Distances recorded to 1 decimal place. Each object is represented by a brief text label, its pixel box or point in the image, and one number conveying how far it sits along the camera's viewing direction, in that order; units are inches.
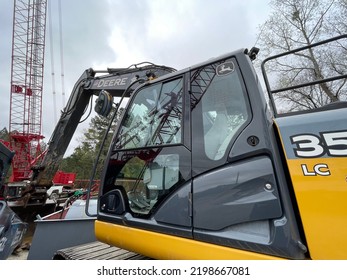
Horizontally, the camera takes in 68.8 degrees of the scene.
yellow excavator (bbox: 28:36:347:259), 60.9
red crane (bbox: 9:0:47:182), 561.3
